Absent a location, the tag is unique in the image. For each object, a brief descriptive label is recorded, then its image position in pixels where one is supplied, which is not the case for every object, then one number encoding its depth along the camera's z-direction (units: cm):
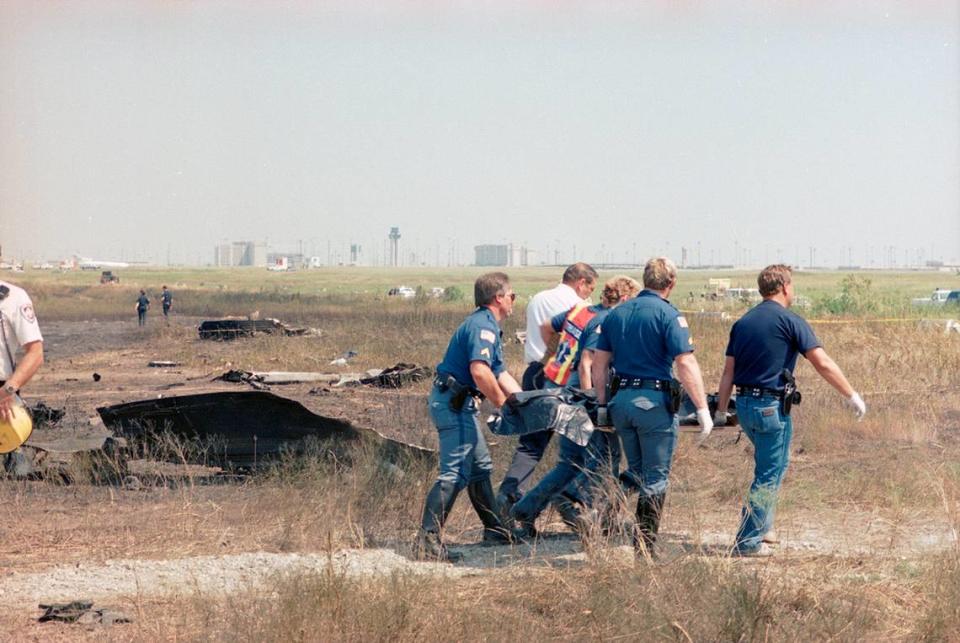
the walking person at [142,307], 8987
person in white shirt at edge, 1639
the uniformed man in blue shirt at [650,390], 1516
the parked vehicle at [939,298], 10944
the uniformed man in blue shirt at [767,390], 1566
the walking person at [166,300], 9462
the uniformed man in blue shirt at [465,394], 1545
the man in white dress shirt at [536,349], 1731
